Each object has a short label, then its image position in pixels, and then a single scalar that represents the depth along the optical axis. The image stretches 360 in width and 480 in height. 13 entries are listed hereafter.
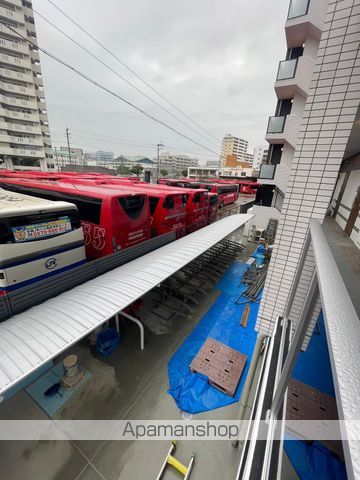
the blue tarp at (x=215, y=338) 3.58
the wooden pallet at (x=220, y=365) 3.80
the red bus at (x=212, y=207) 11.26
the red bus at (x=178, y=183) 17.94
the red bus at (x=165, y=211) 7.36
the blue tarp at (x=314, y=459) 2.75
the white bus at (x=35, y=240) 3.39
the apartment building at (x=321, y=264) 0.71
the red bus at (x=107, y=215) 5.15
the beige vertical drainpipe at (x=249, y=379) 3.28
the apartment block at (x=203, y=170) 72.56
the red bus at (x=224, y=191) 16.23
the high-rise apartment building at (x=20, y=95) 27.55
